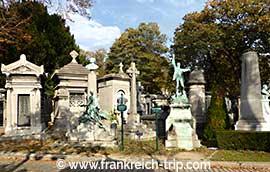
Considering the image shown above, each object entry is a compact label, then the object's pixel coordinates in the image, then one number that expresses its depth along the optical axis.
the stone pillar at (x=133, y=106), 18.66
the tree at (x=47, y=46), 28.91
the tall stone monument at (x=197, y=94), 20.98
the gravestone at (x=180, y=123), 12.52
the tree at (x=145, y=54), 43.62
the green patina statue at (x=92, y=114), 13.91
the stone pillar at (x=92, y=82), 15.32
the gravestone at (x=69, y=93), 19.81
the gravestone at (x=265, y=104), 14.84
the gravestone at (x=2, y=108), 21.27
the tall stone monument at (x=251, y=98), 13.36
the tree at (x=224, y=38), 28.56
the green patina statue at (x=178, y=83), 13.72
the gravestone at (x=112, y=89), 23.94
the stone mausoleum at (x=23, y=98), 17.33
